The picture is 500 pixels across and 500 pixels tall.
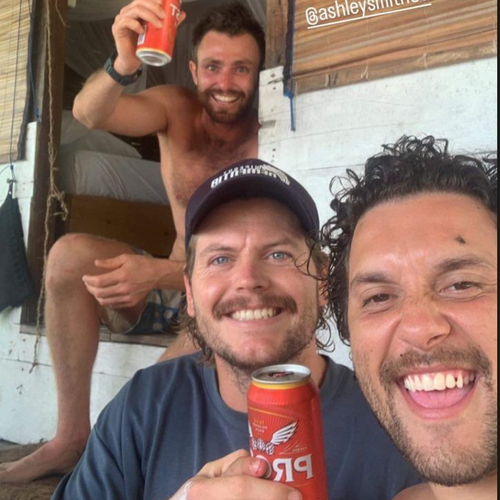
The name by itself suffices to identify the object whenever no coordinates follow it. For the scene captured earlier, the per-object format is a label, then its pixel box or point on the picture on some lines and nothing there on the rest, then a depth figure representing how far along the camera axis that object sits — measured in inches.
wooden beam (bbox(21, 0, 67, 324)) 80.1
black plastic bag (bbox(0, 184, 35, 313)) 78.7
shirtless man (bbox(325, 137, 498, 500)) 19.5
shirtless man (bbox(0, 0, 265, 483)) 58.8
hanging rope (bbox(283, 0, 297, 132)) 52.8
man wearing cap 30.0
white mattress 87.1
